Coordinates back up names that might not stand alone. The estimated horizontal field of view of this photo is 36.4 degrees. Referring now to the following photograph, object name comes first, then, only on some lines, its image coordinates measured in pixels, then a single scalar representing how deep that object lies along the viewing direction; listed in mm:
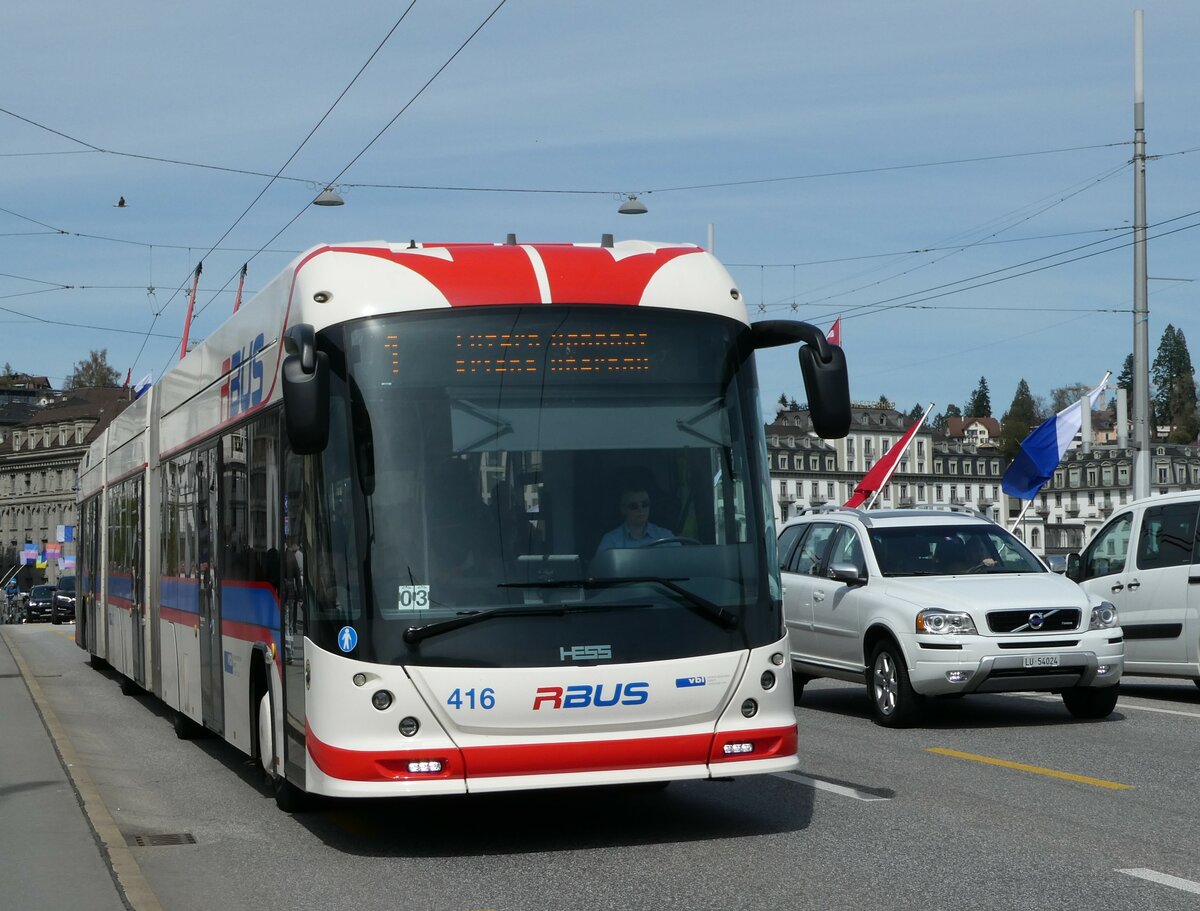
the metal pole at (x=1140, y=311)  28000
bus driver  8875
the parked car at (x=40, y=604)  69812
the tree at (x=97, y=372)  144500
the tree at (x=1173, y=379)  189250
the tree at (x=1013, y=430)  180362
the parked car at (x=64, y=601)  63562
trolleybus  8625
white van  16500
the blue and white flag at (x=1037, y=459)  26703
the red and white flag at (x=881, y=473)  28547
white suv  14414
